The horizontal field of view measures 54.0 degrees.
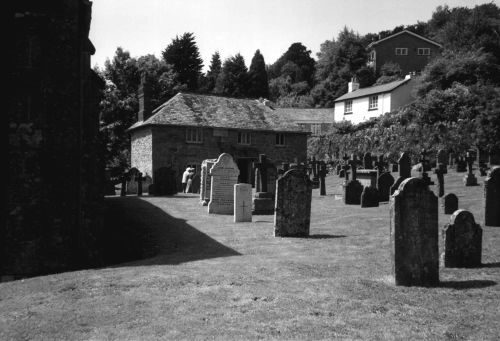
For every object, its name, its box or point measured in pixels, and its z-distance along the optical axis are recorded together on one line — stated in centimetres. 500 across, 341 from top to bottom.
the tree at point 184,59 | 6744
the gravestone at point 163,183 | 2797
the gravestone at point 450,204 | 1470
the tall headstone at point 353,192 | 2041
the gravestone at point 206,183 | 2215
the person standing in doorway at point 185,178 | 3314
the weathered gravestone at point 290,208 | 1319
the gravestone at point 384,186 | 2097
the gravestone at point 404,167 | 2286
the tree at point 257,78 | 7812
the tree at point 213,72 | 8418
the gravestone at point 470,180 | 2247
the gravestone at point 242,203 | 1644
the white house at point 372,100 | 5141
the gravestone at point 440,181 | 1892
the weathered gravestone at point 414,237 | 778
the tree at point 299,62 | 10038
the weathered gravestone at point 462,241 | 875
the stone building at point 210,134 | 3922
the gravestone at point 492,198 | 1202
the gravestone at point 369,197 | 1867
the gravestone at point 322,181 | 2584
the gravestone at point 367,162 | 3039
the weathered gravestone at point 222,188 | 1903
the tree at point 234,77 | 7525
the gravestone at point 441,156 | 2948
